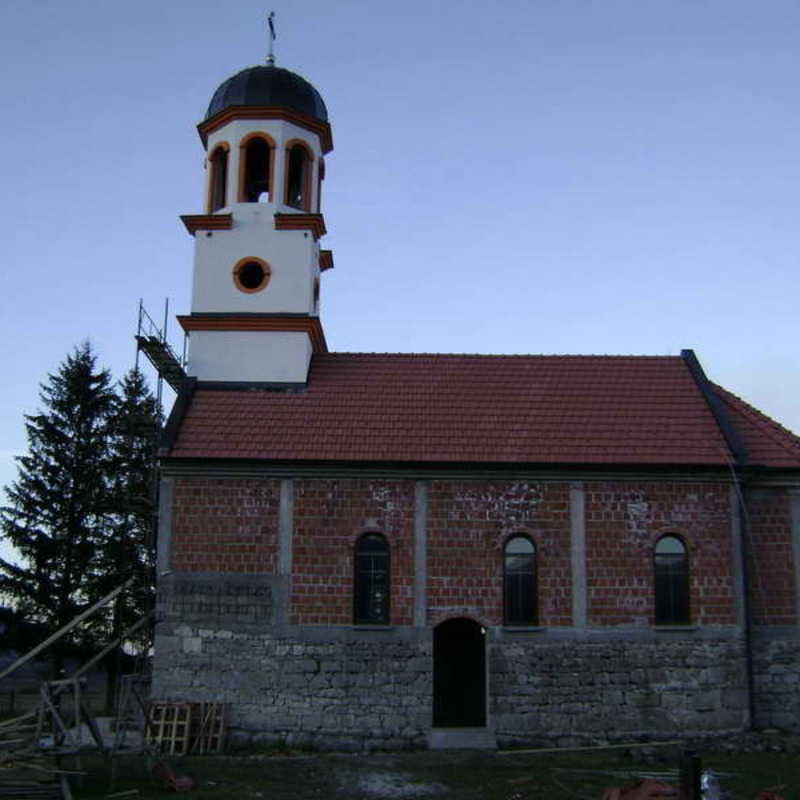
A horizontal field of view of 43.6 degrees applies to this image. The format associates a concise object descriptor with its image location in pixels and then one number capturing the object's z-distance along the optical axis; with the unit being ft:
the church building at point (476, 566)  64.08
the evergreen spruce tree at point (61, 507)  92.63
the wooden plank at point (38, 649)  59.00
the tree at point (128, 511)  92.89
